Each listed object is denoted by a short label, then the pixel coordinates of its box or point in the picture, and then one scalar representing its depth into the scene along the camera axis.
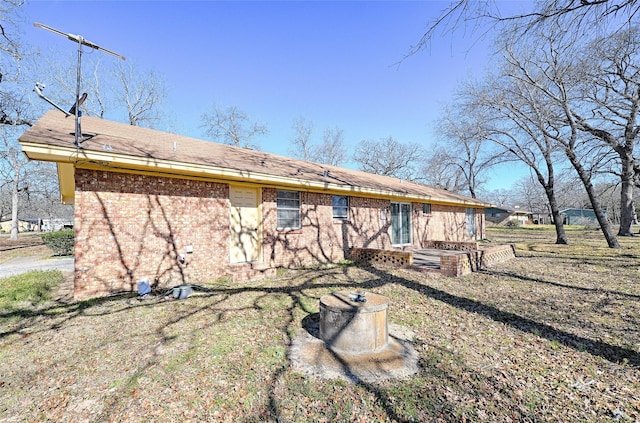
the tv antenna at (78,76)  5.41
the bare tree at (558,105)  12.66
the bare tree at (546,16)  3.70
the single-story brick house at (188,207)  5.71
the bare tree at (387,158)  34.91
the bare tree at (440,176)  32.90
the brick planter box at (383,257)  8.75
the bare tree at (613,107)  10.26
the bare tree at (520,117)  14.46
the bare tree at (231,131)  28.63
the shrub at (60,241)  12.92
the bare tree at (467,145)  18.23
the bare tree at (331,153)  34.69
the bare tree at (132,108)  20.16
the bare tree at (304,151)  33.53
